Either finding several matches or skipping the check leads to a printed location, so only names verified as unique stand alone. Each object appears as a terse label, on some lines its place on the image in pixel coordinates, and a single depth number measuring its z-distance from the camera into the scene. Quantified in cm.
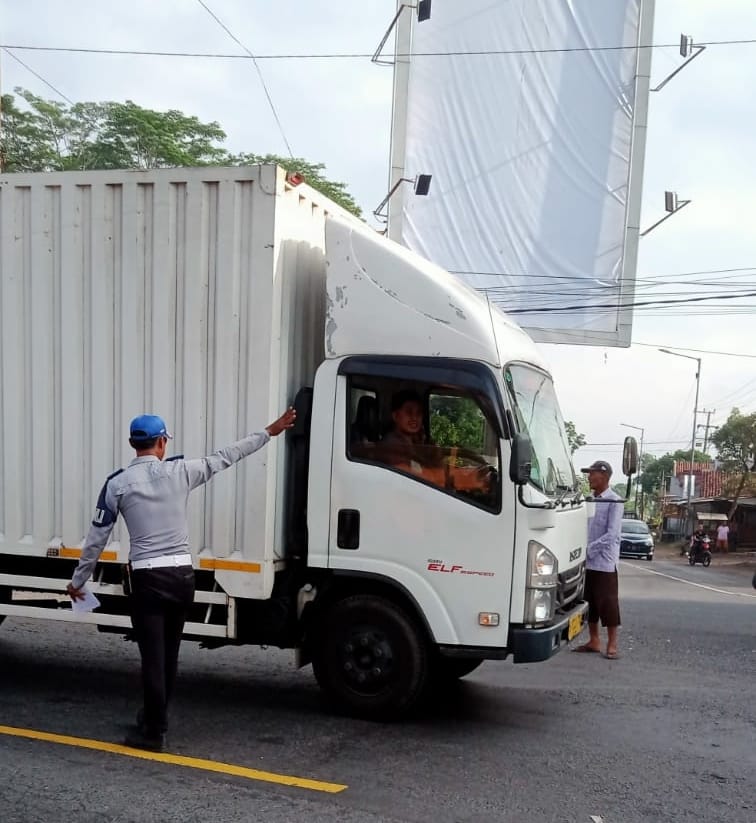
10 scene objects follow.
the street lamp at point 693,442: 4893
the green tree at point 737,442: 4331
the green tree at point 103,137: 2158
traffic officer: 494
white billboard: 2184
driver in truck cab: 550
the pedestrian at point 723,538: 4507
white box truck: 546
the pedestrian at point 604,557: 823
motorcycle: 3572
